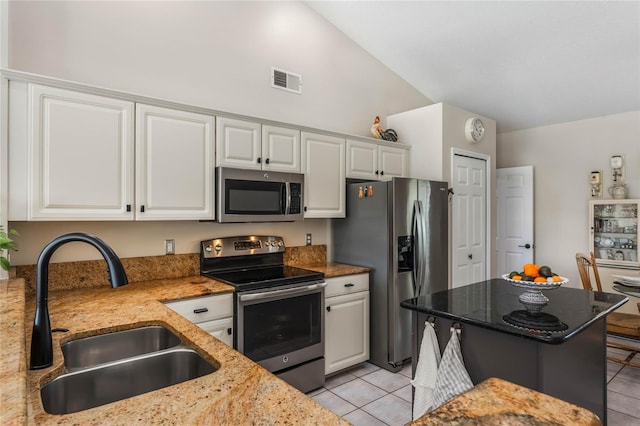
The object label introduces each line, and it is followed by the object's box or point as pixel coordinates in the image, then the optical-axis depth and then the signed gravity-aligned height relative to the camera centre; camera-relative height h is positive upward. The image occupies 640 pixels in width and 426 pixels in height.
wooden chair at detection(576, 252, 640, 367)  3.00 -0.89
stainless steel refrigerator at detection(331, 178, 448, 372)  3.21 -0.30
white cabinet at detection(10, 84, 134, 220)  2.02 +0.33
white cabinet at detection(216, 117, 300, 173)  2.76 +0.54
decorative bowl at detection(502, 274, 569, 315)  1.79 -0.40
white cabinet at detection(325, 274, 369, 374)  3.05 -0.91
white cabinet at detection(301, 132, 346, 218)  3.25 +0.36
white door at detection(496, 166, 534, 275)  4.98 -0.04
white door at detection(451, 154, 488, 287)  3.99 -0.06
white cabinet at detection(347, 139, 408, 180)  3.58 +0.55
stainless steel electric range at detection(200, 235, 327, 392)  2.52 -0.68
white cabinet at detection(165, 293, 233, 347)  2.27 -0.62
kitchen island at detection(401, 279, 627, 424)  1.64 -0.59
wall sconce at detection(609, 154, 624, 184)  4.25 +0.55
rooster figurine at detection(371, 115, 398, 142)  3.92 +0.88
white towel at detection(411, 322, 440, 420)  1.93 -0.83
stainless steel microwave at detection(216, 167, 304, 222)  2.71 +0.15
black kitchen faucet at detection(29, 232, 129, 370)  1.09 -0.22
